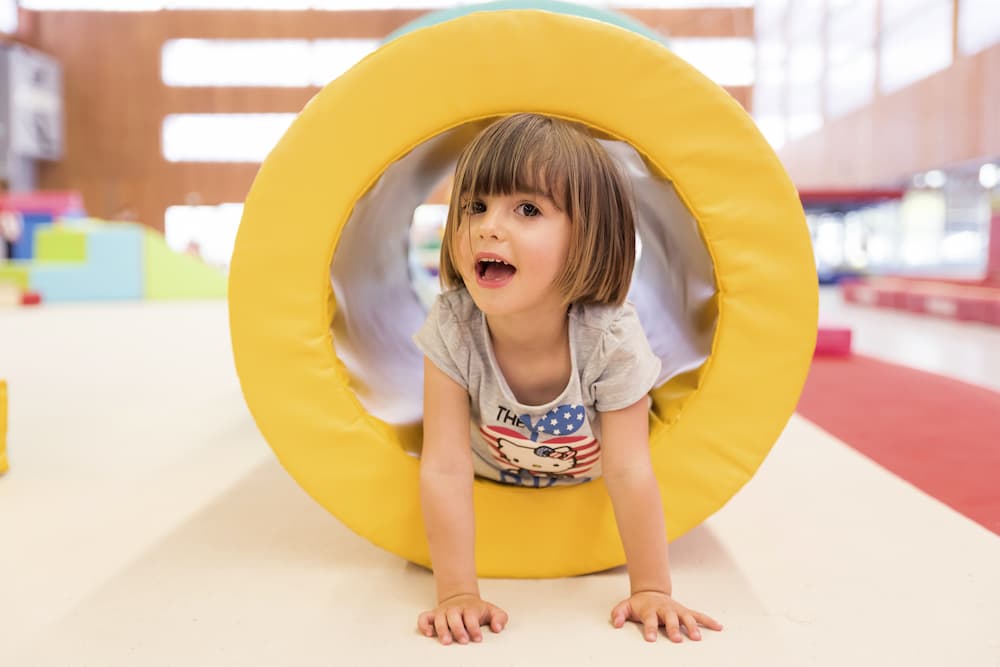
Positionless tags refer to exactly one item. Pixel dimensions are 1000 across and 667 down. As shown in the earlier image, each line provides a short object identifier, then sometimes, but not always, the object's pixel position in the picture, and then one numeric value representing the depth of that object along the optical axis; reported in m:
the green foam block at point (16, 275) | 6.64
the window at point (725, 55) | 12.49
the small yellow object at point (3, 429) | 1.57
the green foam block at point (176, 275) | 7.00
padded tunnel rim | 1.03
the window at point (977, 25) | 5.87
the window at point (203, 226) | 13.08
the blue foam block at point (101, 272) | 6.63
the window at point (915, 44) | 6.72
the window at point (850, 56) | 8.30
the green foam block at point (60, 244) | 6.68
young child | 0.96
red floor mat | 1.50
